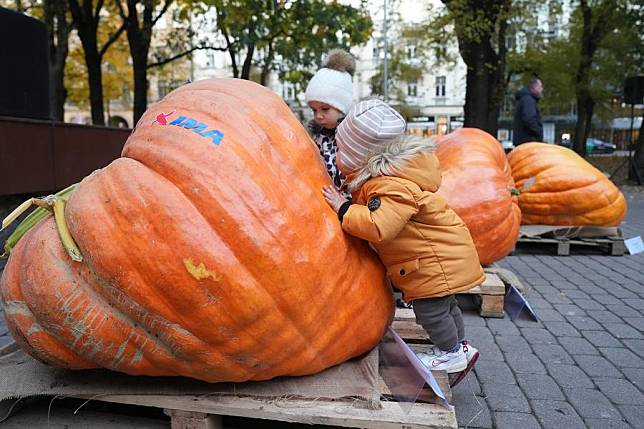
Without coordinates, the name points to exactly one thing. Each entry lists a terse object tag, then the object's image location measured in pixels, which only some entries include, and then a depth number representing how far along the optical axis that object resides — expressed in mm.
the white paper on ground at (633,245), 5375
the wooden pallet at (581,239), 5867
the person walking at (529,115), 7277
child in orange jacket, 2098
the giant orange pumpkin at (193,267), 1794
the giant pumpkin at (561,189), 5453
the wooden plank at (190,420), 1929
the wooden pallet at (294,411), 1849
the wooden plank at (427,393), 2045
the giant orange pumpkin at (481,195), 3748
